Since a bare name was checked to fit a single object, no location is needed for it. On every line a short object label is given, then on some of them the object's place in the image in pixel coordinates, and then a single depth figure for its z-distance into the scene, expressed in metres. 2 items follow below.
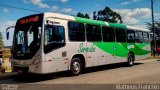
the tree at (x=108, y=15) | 49.41
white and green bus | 7.77
